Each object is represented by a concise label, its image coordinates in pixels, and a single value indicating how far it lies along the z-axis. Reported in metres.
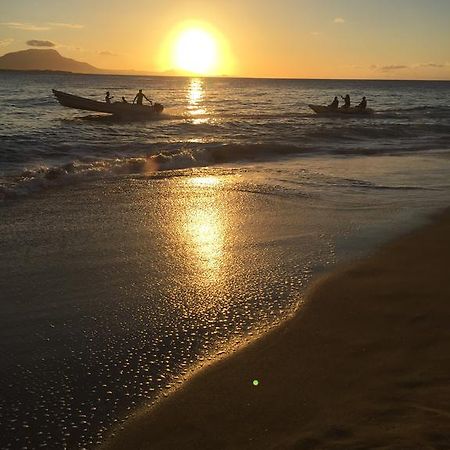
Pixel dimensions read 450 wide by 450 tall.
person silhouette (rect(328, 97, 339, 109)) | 39.36
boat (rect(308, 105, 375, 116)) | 38.81
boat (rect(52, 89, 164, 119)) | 36.19
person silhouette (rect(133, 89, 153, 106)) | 37.66
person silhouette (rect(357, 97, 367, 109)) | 39.70
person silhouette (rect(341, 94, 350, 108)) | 39.28
